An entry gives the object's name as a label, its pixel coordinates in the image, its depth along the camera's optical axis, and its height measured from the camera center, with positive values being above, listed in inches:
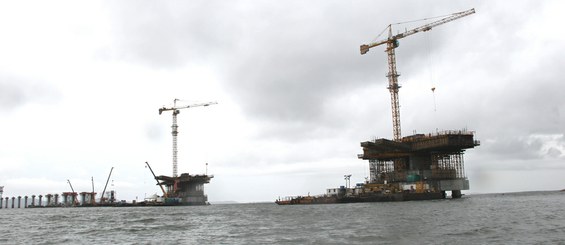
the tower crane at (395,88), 7554.1 +1521.0
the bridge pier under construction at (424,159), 6466.5 +366.6
